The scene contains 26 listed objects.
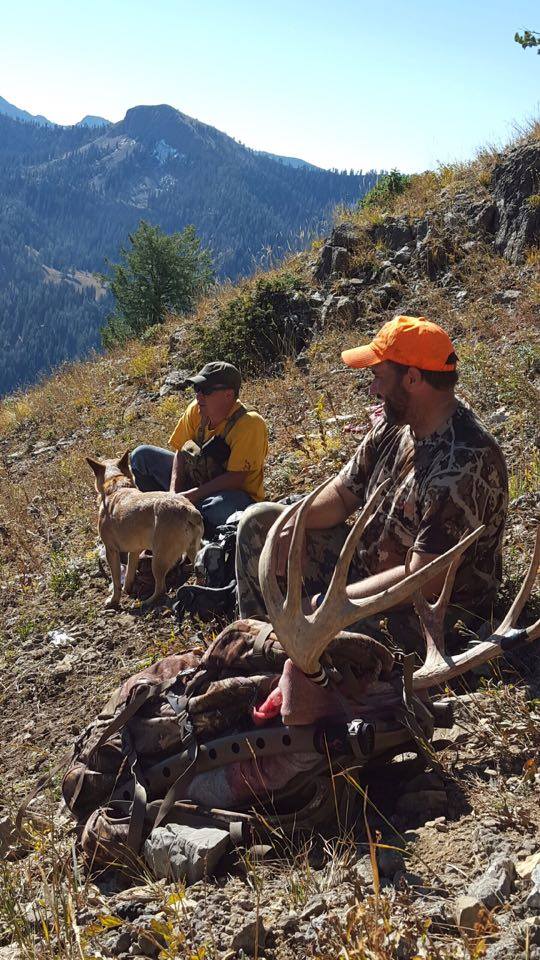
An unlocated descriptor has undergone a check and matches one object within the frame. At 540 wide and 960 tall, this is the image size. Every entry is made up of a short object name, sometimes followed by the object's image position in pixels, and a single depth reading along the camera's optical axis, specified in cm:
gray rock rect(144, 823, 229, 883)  282
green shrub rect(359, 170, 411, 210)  1527
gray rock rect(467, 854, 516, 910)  222
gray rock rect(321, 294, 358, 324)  1251
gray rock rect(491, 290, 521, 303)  1017
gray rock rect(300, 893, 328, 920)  243
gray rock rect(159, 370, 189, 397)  1343
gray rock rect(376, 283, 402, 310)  1227
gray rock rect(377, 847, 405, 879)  259
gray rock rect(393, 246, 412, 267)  1282
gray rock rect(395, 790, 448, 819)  288
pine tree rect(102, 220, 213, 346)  2616
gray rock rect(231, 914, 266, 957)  242
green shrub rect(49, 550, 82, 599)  728
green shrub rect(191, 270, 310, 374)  1309
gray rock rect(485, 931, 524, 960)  200
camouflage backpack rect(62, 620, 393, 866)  291
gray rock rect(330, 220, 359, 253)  1390
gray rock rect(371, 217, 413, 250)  1326
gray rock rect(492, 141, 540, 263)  1105
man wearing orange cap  377
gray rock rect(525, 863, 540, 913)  212
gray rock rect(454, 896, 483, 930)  218
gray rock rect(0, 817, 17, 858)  357
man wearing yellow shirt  649
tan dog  637
